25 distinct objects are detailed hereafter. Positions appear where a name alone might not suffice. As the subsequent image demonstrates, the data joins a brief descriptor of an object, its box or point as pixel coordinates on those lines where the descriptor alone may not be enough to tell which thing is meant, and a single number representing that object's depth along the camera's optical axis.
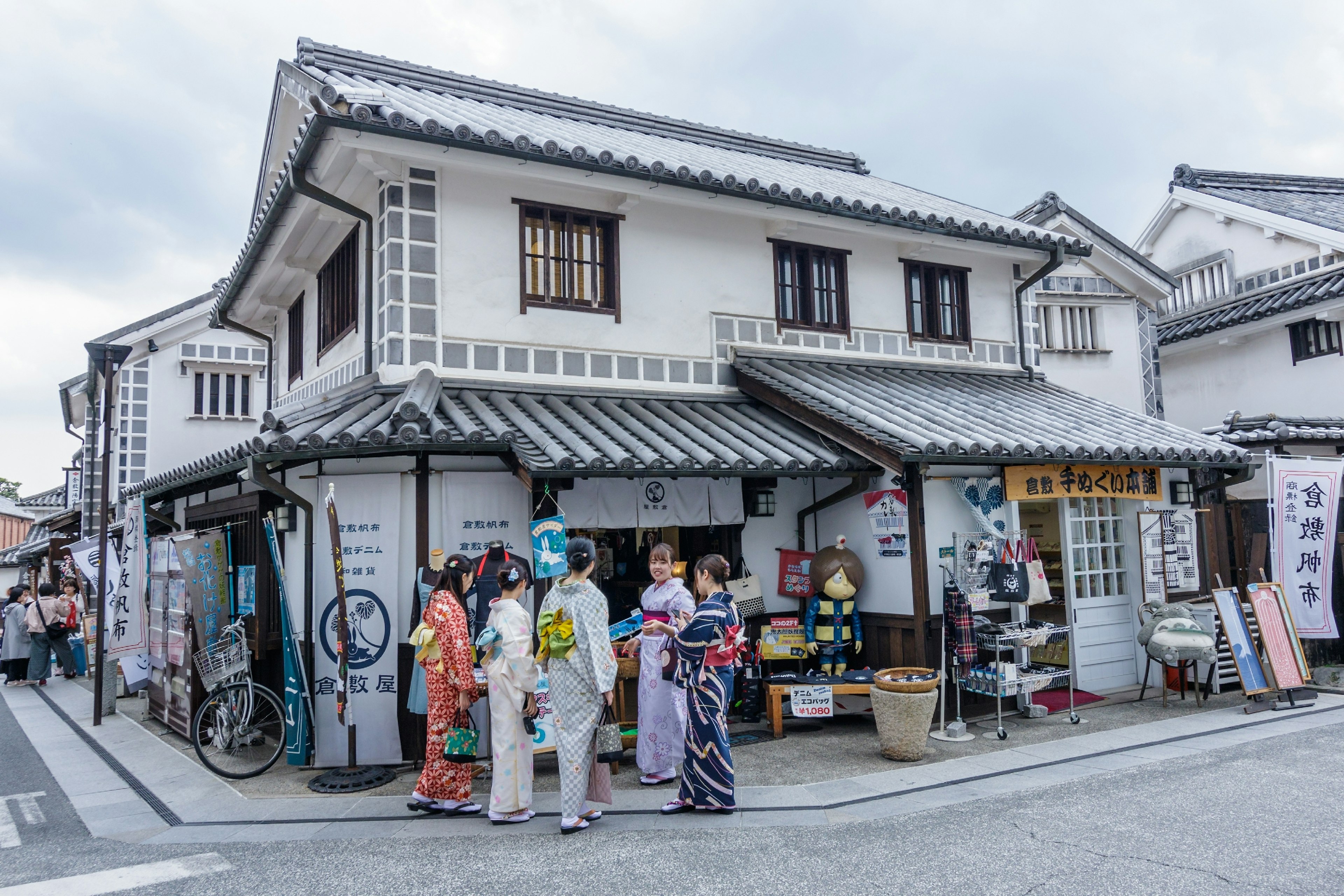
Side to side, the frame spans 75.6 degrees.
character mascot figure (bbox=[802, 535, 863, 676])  10.04
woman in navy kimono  6.64
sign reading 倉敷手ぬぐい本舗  10.40
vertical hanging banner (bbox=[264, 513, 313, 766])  8.48
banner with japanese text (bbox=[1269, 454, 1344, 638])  11.29
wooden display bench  9.36
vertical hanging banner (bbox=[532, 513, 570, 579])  8.41
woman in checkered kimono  6.47
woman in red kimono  6.83
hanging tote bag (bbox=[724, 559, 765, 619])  10.29
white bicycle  8.62
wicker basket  8.24
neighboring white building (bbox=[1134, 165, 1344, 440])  17.84
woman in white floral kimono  6.60
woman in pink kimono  7.41
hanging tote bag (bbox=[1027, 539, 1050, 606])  10.09
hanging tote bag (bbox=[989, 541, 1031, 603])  9.37
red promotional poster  10.70
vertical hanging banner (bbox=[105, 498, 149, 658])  10.84
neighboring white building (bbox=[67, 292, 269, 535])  20.50
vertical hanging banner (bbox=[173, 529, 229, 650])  9.77
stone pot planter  8.12
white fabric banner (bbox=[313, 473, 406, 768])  8.39
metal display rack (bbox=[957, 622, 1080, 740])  9.16
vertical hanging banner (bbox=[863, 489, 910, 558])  9.77
